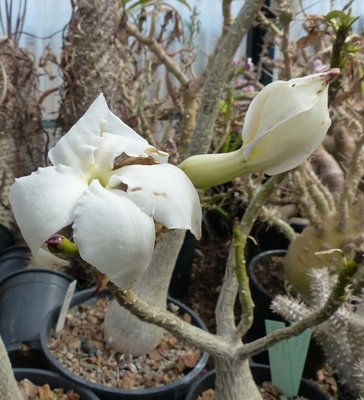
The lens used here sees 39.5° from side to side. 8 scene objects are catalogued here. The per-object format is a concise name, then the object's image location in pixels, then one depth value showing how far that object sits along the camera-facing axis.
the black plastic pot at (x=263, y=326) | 0.99
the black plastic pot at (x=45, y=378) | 0.79
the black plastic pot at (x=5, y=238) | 1.37
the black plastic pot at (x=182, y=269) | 1.35
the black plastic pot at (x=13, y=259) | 1.28
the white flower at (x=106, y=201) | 0.31
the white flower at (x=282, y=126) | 0.35
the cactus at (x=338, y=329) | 0.76
